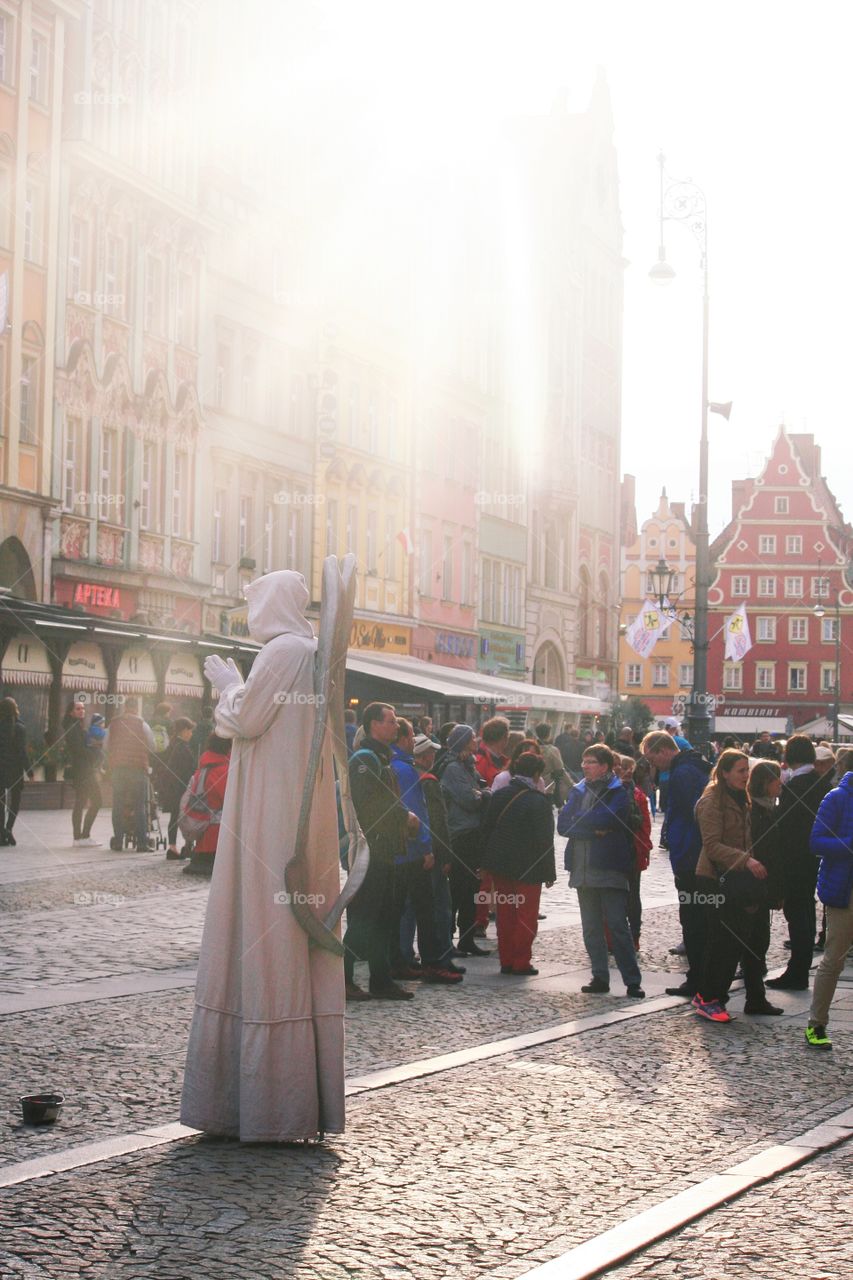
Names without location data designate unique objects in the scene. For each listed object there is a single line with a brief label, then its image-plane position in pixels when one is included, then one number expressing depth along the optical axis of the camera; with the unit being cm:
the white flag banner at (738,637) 4366
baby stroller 2333
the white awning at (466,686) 4231
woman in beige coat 1148
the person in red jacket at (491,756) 1568
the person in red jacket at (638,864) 1390
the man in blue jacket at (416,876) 1252
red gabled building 10212
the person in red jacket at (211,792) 1902
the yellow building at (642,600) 10856
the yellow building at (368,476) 4869
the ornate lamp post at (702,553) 2847
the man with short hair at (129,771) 2314
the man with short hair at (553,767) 2545
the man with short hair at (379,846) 1198
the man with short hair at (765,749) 2422
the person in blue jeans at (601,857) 1267
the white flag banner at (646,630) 4534
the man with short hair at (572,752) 3781
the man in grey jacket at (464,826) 1479
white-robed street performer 712
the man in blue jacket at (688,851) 1259
